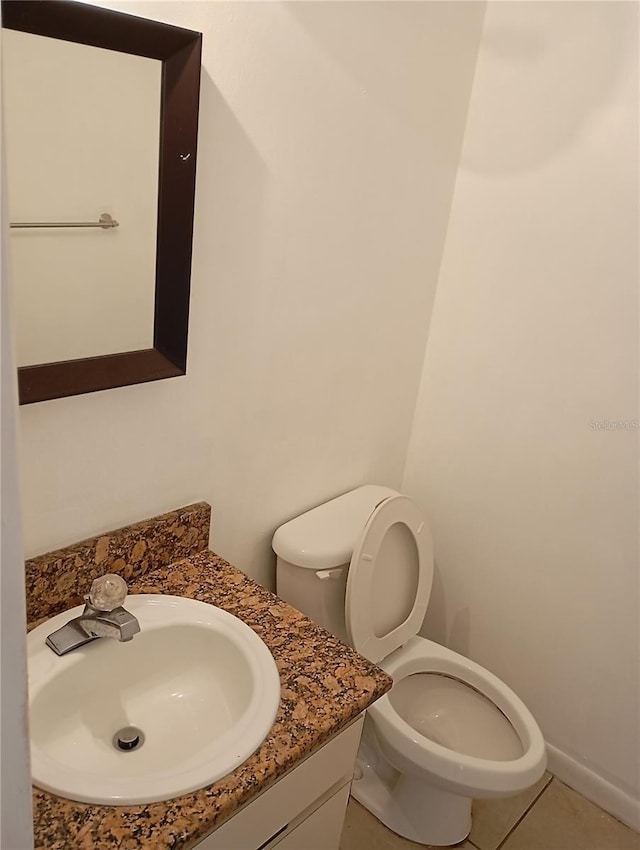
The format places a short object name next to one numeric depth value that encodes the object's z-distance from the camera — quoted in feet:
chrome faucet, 3.68
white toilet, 5.20
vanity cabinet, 3.43
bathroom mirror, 3.18
